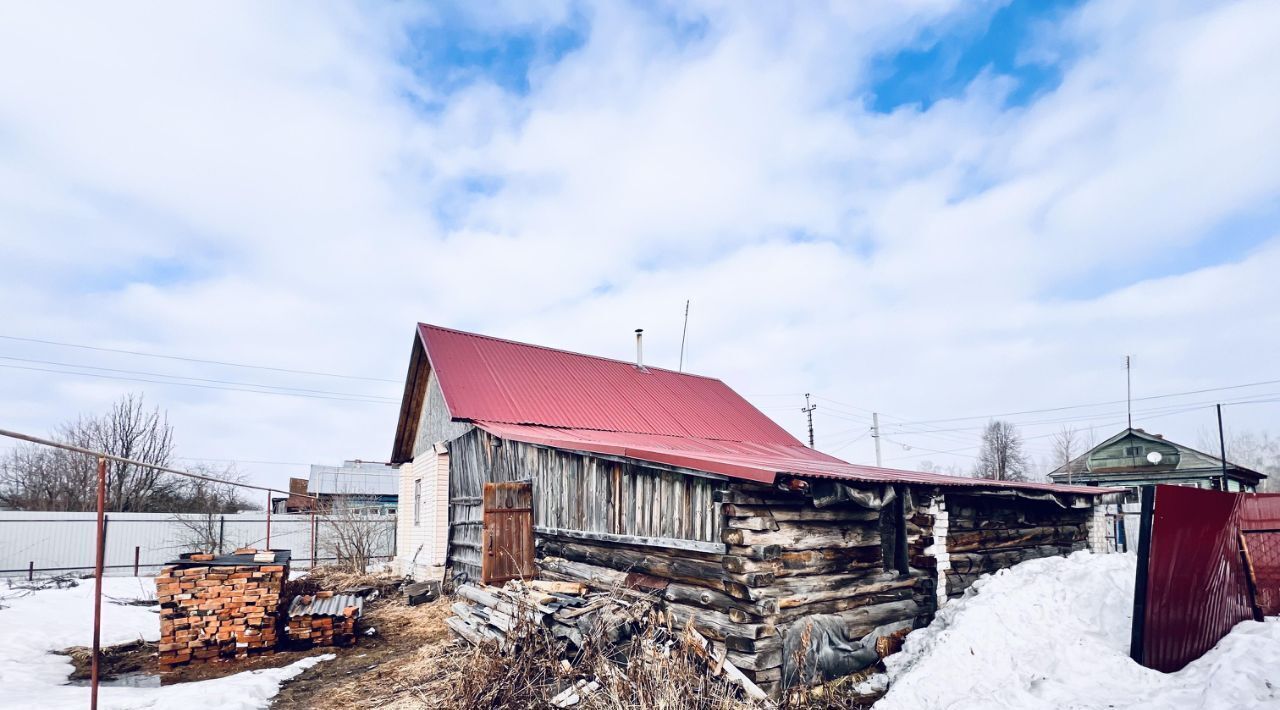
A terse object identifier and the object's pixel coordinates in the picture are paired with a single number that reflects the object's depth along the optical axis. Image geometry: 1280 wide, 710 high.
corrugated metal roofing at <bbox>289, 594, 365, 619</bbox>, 10.72
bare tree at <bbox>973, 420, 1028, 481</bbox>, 51.42
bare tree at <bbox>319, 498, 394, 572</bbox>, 19.30
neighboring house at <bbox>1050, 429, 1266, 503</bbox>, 27.23
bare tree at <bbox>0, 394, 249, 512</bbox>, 30.28
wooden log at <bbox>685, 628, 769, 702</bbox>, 6.89
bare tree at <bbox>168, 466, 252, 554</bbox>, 22.80
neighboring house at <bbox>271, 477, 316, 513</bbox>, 33.80
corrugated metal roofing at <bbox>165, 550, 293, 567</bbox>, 10.13
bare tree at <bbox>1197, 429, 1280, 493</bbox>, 81.58
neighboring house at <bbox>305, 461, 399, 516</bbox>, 33.84
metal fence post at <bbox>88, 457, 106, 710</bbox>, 6.62
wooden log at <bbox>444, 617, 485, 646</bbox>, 8.27
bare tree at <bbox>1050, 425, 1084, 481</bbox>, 63.24
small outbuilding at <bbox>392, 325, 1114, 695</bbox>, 7.47
